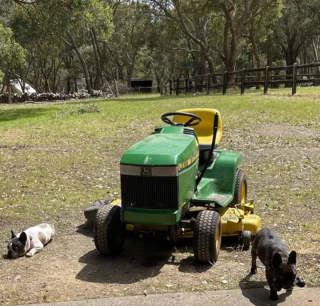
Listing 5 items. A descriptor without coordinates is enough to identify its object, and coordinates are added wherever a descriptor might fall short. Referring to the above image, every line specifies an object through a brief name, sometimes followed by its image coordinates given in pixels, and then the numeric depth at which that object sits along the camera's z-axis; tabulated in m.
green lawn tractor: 4.30
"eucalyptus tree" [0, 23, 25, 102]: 19.70
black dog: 3.60
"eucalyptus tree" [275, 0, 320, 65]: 38.62
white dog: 4.93
